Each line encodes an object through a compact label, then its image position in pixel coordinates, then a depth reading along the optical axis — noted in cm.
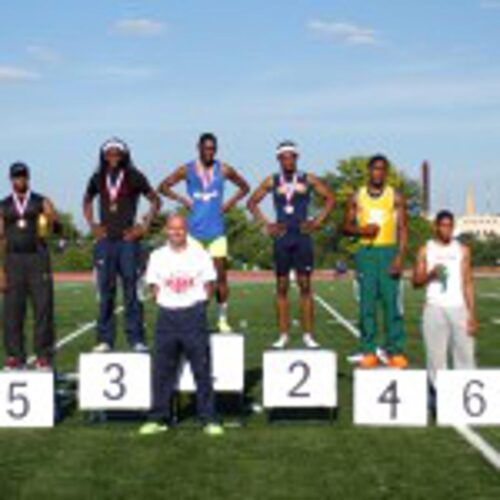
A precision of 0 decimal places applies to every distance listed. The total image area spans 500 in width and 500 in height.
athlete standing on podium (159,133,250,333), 1148
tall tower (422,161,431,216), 13108
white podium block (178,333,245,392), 994
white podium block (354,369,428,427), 912
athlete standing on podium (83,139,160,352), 1073
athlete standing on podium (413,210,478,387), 980
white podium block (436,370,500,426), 916
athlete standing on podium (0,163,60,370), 1074
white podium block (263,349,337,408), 931
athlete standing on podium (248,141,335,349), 1137
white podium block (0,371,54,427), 913
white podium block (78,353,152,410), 934
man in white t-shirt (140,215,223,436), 898
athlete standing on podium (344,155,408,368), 1118
